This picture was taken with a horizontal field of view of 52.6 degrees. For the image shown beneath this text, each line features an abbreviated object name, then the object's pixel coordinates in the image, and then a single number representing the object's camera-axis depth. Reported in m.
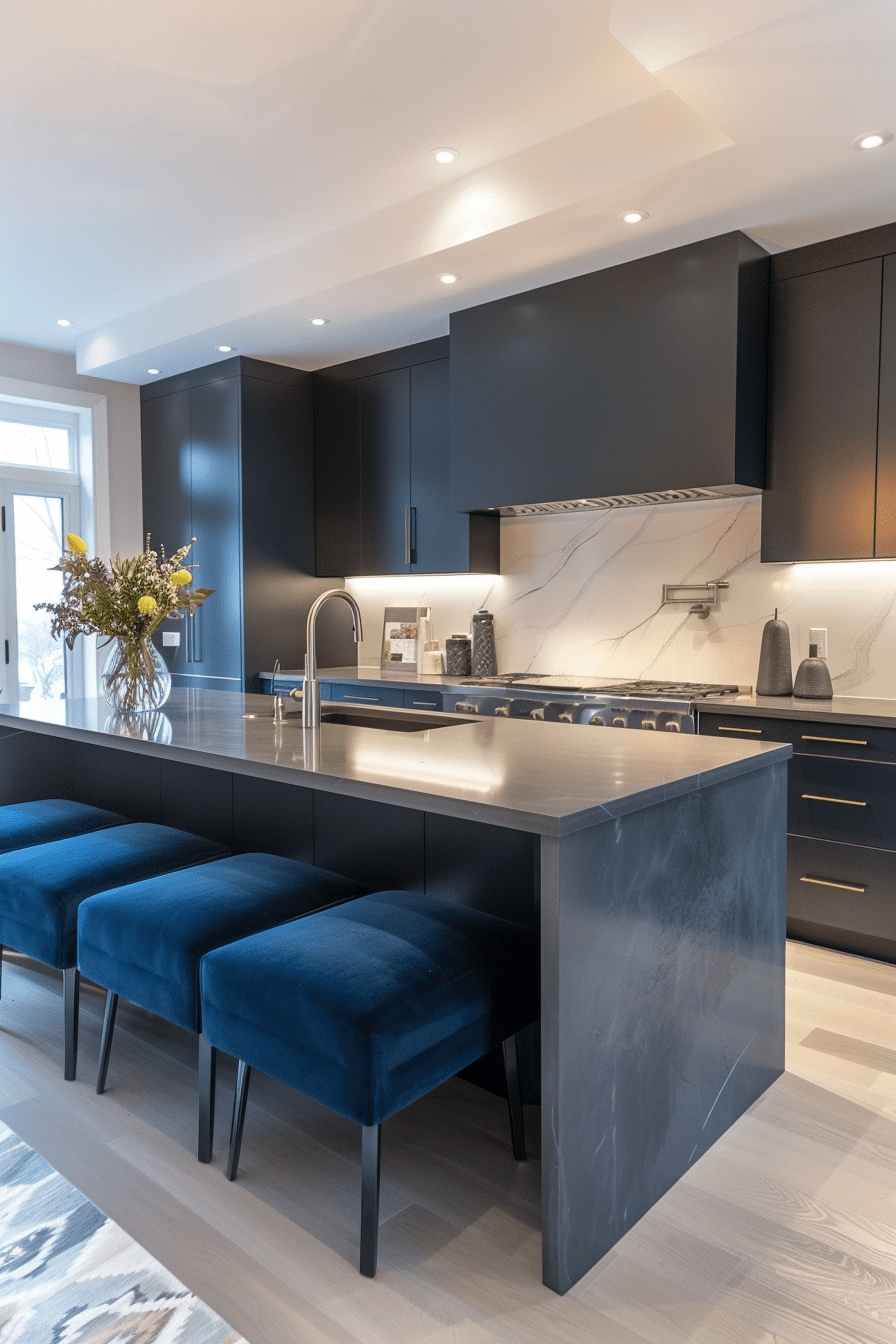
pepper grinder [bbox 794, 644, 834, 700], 3.39
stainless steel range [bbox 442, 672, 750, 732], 3.39
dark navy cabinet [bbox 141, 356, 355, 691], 5.07
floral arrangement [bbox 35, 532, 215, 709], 2.76
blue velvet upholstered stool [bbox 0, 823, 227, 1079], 2.22
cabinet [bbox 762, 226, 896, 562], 3.16
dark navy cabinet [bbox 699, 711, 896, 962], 2.96
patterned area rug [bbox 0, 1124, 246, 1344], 1.45
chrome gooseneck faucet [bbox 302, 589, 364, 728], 2.38
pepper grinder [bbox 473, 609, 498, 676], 4.68
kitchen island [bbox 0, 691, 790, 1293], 1.51
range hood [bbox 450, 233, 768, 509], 3.30
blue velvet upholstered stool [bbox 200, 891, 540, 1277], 1.51
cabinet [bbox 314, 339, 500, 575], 4.62
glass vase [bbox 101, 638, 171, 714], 2.82
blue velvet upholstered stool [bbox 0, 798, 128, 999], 2.68
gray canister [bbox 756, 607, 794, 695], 3.49
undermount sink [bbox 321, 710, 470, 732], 2.70
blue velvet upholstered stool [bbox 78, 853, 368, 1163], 1.88
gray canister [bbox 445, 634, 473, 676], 4.70
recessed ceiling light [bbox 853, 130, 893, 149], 2.53
